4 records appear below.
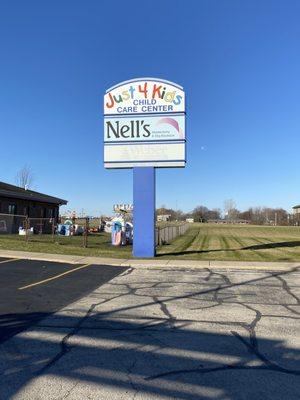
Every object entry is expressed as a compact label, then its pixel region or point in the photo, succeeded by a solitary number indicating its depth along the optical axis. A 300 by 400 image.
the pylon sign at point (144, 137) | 21.58
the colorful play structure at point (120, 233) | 29.03
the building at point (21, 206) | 35.81
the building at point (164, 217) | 131.93
